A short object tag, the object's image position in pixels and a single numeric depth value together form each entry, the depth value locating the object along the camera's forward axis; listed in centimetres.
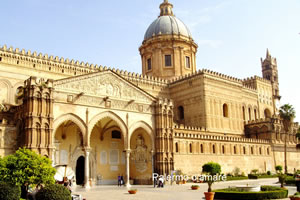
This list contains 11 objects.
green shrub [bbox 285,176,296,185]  2781
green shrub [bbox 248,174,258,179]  3797
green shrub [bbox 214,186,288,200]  1678
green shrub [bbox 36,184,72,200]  1298
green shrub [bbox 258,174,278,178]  3931
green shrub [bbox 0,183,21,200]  1393
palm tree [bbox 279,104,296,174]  5019
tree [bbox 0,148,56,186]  1622
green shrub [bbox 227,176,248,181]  3585
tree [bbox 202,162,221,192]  3350
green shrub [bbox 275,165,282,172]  4372
